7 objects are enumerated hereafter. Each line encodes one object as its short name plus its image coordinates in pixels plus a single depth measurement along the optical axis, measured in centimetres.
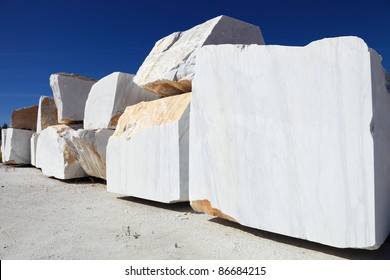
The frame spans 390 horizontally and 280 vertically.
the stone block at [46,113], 649
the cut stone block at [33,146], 677
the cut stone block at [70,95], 520
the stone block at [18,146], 730
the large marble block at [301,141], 156
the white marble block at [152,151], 263
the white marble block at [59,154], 457
